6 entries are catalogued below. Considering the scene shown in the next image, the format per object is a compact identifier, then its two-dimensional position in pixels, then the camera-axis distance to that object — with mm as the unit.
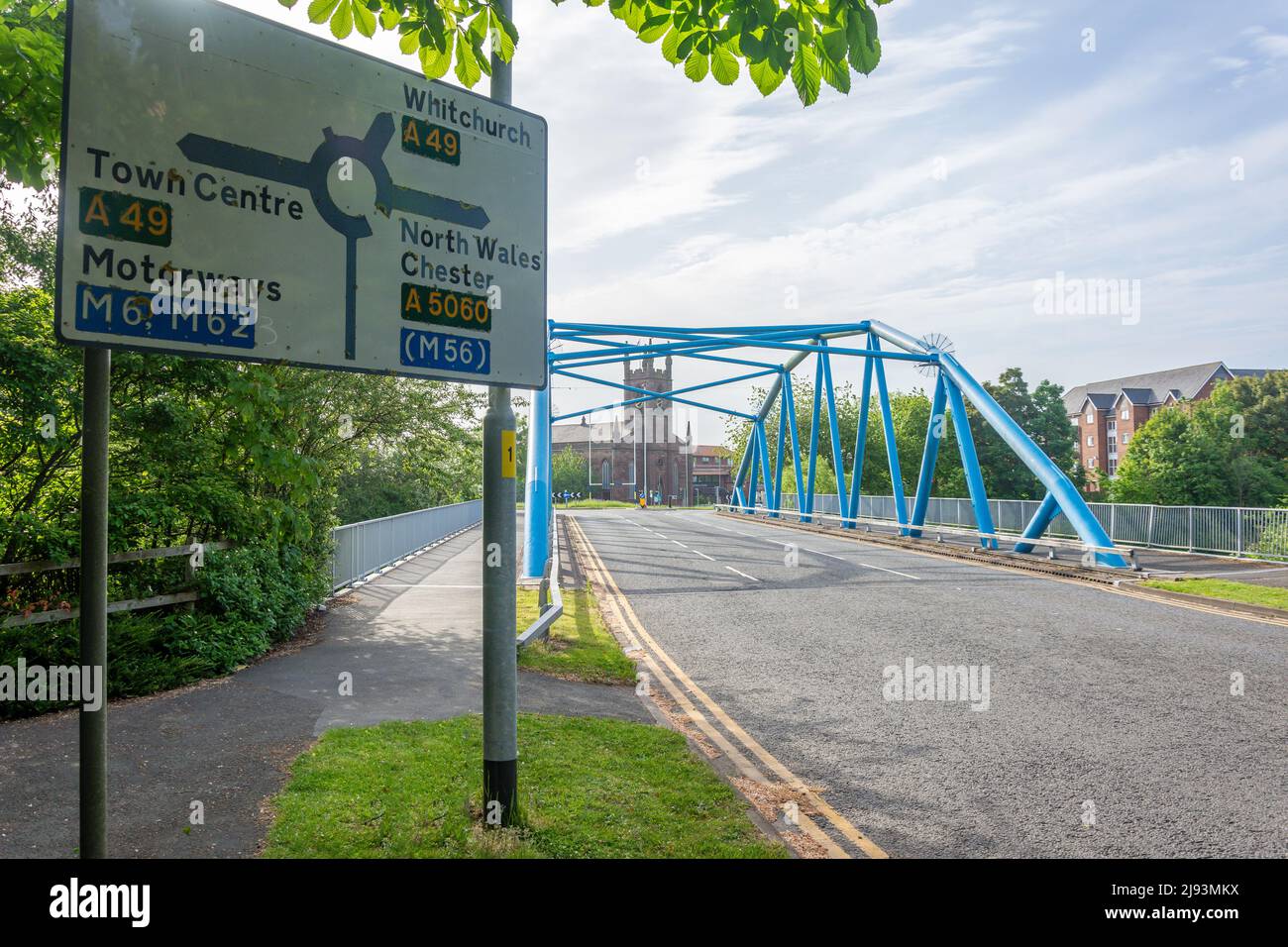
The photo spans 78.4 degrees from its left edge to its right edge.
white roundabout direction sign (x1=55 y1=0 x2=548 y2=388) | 2877
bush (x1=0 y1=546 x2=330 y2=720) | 7043
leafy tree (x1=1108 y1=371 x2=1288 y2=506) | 43719
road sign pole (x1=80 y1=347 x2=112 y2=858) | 2406
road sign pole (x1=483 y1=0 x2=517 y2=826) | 4570
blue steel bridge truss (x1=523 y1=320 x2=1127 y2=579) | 18984
